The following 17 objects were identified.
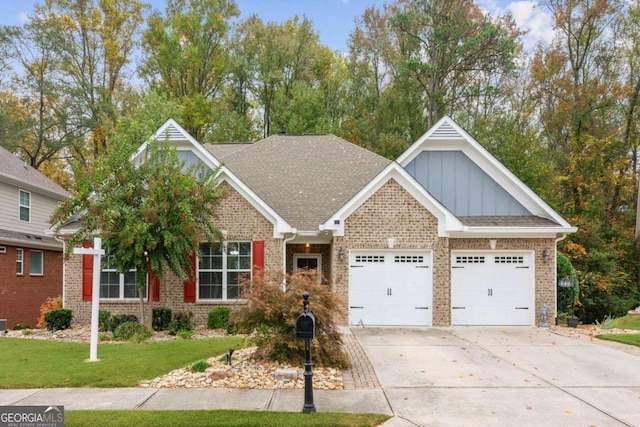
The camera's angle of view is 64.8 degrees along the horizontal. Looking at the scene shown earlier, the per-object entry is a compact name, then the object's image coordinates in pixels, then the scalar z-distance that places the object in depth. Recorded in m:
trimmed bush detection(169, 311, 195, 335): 13.34
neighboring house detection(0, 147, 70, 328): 19.22
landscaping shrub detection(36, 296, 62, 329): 15.31
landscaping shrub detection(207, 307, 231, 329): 13.62
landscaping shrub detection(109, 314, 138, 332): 13.36
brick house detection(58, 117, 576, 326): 14.02
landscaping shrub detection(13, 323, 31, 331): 15.32
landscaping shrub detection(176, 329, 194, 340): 12.68
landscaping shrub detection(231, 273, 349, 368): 8.48
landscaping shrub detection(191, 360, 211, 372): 8.30
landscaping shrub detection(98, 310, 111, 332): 13.45
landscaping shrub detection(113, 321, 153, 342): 12.20
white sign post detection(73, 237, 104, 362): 9.42
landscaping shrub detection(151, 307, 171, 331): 13.78
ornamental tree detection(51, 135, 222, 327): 12.00
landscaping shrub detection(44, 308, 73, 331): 14.01
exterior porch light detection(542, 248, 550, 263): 14.34
